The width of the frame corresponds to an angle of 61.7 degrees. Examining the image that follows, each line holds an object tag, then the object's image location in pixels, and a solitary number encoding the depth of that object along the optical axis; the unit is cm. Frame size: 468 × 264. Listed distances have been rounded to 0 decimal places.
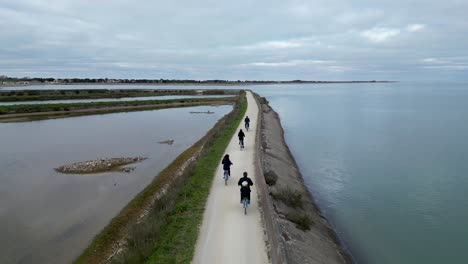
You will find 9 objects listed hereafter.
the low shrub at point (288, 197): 1655
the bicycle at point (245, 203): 1395
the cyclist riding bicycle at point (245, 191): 1380
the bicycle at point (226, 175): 1778
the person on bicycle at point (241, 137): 2558
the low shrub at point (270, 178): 1841
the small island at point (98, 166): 2702
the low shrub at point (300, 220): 1455
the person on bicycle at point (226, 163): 1733
